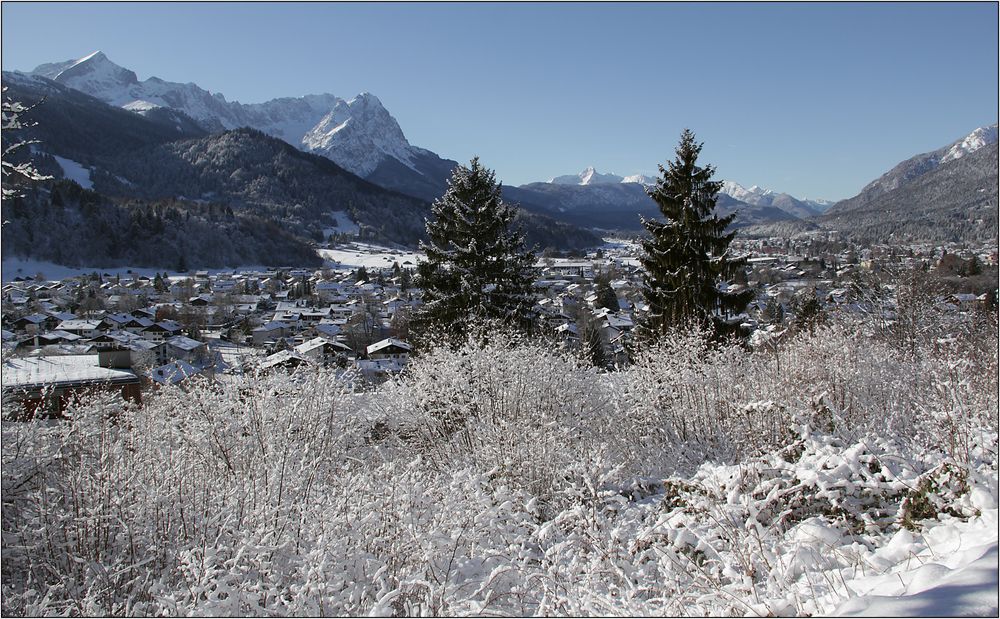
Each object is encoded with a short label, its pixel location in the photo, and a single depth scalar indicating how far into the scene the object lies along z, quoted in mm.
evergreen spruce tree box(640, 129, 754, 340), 16719
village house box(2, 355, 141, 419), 19656
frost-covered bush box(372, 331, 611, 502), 9875
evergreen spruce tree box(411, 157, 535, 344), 17828
